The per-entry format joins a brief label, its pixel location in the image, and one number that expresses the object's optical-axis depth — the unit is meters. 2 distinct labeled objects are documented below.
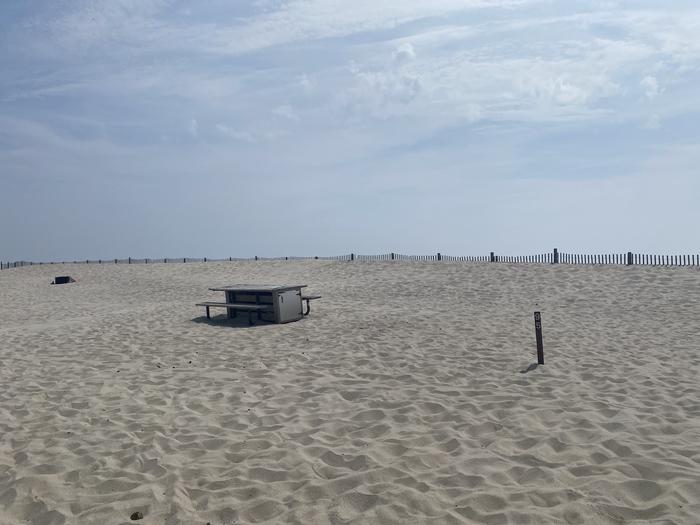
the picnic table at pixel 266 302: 13.52
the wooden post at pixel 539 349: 8.73
